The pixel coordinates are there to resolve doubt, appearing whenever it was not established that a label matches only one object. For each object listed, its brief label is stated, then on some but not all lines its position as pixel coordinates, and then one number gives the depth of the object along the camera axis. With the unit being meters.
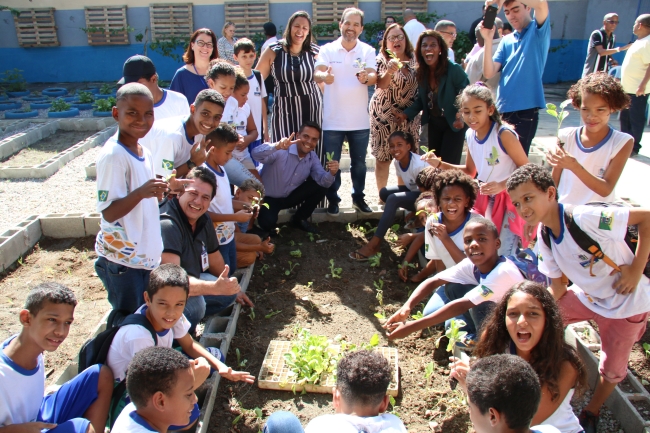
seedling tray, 3.42
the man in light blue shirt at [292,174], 5.55
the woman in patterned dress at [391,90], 5.94
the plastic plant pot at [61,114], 12.11
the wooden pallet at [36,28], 17.66
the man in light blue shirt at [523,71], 5.14
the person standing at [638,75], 7.78
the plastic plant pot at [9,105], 13.11
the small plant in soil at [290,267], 5.02
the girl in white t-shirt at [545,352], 2.53
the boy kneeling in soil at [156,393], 2.25
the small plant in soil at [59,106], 12.30
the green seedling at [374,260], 5.11
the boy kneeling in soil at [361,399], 2.09
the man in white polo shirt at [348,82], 5.77
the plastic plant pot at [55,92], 15.16
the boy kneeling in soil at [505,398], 2.03
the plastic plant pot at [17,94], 15.15
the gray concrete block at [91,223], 5.75
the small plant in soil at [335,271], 4.98
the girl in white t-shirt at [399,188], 5.29
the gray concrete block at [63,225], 5.77
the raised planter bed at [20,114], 12.01
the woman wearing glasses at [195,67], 5.58
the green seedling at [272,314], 4.30
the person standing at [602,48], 9.62
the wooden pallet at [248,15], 17.19
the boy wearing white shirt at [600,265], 2.86
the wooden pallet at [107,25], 17.55
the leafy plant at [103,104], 11.99
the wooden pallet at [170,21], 17.44
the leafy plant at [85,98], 13.38
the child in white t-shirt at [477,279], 3.29
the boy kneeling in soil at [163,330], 2.75
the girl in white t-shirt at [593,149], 3.62
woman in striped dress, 5.79
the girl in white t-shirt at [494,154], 4.35
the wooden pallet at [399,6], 17.28
